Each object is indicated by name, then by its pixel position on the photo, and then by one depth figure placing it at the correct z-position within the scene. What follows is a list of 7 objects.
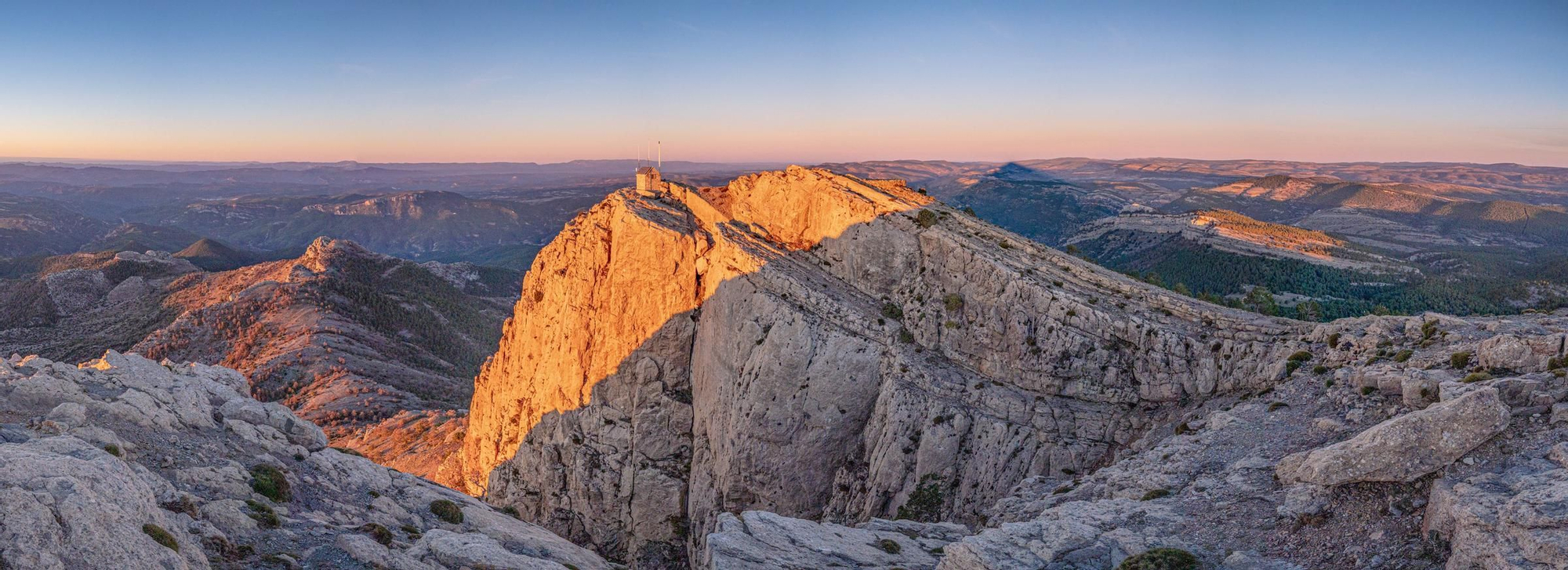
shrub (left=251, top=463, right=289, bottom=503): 23.65
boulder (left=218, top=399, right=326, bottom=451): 28.91
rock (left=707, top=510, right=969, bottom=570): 23.84
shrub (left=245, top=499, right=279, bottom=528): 21.77
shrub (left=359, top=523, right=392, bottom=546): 23.61
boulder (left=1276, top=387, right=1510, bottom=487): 17.73
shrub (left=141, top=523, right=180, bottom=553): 17.06
